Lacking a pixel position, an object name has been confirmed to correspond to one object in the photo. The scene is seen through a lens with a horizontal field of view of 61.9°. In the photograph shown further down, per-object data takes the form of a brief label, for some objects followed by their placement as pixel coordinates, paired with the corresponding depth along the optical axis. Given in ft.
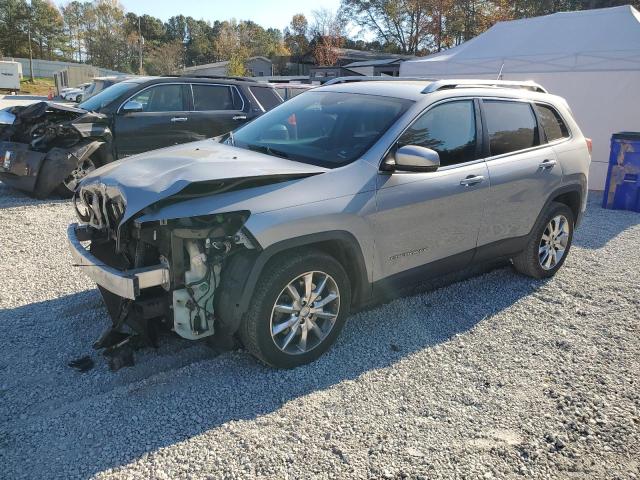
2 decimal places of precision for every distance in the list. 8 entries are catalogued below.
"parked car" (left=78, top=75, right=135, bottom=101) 33.99
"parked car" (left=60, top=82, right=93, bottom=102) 107.81
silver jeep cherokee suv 10.25
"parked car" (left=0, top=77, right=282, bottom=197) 25.26
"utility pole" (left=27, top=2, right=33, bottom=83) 192.13
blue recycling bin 29.66
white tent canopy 34.96
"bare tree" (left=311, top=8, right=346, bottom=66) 156.56
